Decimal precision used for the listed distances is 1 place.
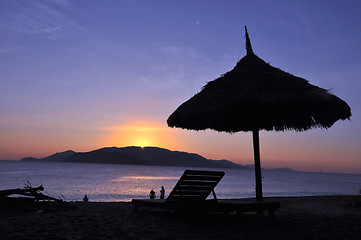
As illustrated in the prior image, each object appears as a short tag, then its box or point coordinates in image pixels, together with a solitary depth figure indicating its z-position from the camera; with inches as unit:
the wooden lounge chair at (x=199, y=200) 237.1
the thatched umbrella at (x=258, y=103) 253.3
